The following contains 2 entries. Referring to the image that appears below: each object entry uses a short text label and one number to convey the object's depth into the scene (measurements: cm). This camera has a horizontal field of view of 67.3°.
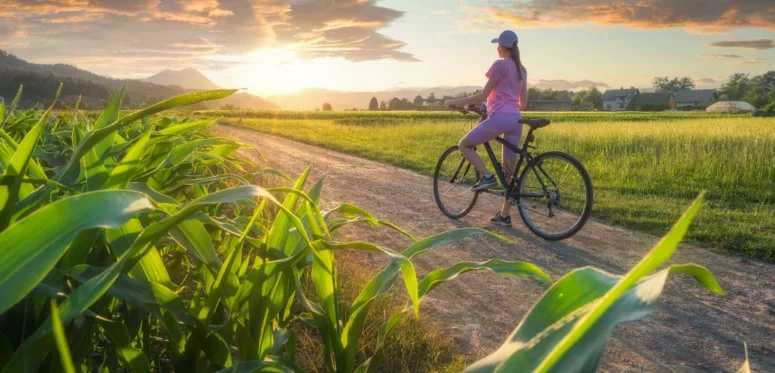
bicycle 591
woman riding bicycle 625
